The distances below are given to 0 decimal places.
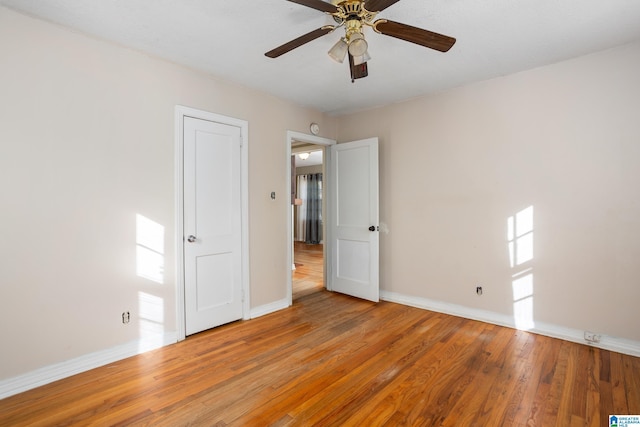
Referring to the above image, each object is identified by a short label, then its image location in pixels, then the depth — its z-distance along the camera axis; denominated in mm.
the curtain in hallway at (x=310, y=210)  9844
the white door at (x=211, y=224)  2982
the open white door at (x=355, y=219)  4023
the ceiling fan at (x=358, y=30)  1703
